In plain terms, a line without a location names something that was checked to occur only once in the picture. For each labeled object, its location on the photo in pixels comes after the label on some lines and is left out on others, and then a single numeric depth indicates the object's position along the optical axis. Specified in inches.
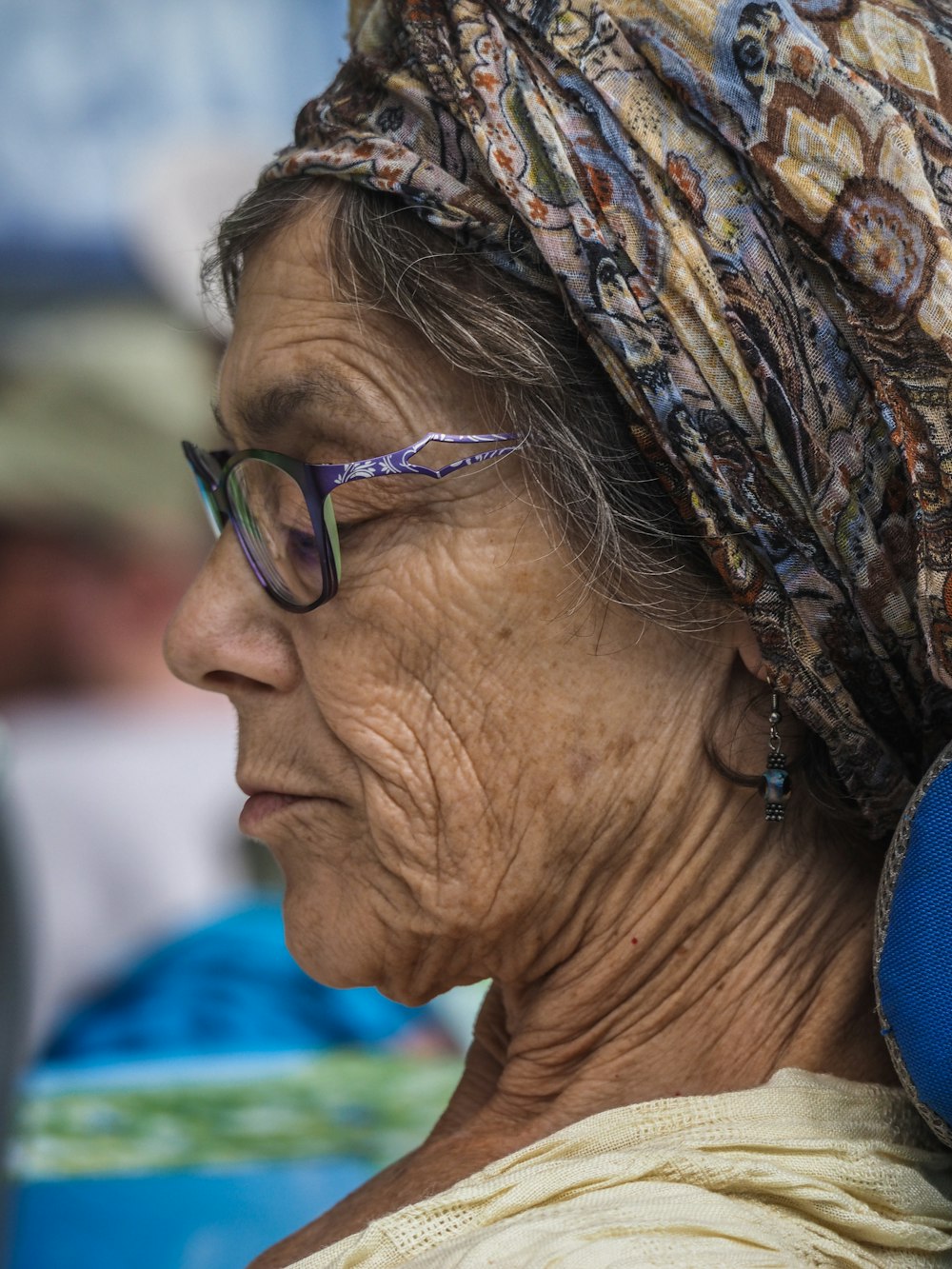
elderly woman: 38.4
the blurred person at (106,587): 89.9
